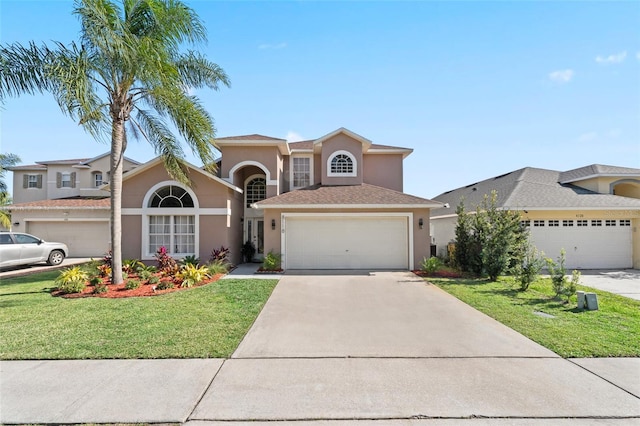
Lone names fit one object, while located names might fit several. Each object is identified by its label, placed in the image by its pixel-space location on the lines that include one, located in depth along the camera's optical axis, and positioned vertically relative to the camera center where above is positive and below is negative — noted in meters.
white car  13.39 -1.32
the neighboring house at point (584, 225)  13.78 -0.36
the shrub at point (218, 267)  11.81 -1.89
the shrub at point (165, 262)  11.33 -1.57
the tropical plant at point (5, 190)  16.98 +2.23
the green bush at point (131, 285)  9.56 -2.04
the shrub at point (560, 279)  8.29 -1.73
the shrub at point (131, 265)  11.90 -1.77
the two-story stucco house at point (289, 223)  13.34 -0.10
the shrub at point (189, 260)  12.64 -1.68
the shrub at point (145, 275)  10.69 -1.92
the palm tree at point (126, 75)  8.00 +4.49
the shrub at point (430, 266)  12.33 -1.94
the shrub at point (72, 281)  9.17 -1.86
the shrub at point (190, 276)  10.05 -1.91
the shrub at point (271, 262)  12.90 -1.80
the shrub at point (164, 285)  9.63 -2.09
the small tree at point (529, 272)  9.38 -1.73
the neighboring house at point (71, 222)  17.69 +0.07
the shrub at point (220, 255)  12.98 -1.49
